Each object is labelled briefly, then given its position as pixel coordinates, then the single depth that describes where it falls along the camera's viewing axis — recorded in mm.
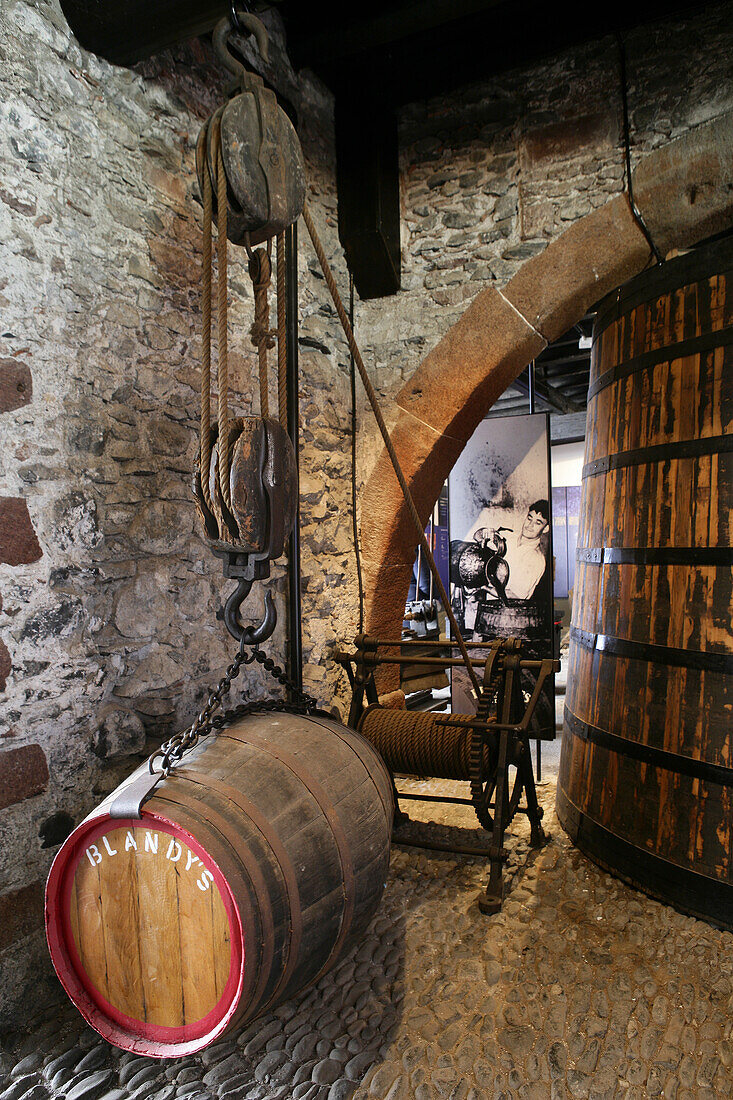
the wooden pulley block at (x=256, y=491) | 1705
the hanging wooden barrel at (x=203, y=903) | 1388
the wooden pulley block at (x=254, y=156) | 1672
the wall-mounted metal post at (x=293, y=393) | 2944
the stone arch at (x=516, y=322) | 2783
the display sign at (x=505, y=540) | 3984
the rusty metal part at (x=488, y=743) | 2482
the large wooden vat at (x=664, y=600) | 2164
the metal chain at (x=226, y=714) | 1595
